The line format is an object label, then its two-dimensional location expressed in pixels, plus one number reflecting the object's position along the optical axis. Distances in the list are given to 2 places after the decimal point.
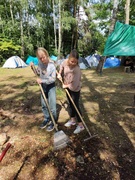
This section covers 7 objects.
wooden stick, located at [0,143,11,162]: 2.03
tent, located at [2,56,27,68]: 11.27
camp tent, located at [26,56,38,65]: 13.10
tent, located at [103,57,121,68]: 10.76
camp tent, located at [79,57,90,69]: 10.75
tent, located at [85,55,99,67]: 11.93
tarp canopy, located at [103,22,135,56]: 5.91
